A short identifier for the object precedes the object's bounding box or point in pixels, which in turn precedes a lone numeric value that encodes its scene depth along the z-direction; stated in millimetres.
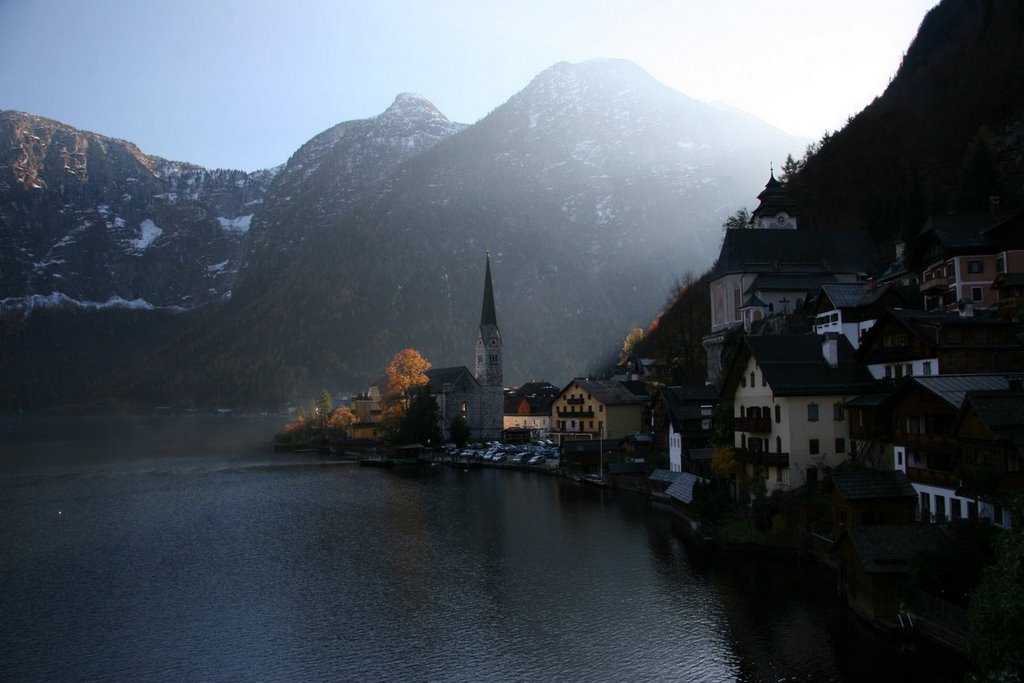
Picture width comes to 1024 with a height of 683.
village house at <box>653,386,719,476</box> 54031
